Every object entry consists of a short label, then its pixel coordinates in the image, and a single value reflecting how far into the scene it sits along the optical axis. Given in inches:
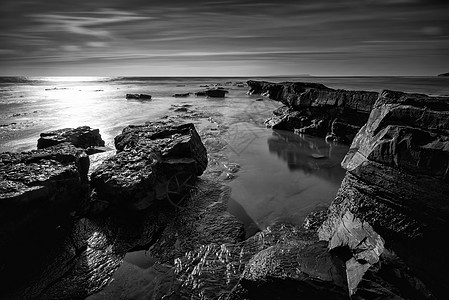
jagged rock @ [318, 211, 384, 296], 158.2
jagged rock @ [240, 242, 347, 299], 162.1
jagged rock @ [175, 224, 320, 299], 183.2
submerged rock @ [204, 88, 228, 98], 1905.8
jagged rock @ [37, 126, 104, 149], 391.2
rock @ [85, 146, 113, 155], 484.2
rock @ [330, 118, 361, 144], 616.3
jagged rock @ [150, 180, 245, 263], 232.5
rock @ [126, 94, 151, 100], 1792.6
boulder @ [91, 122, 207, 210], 269.7
